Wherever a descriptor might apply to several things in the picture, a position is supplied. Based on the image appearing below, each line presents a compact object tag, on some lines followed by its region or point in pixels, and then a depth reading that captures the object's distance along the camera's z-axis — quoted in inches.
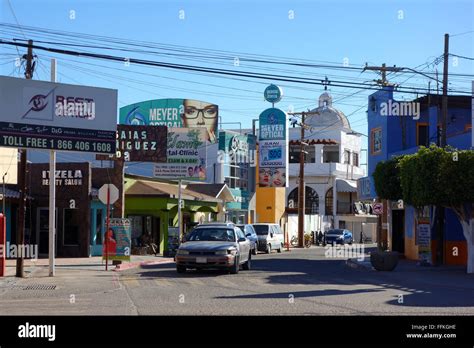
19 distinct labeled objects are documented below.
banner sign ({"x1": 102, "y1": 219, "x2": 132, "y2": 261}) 998.4
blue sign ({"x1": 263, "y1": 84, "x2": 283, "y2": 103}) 2076.8
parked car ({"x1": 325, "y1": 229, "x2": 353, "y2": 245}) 2361.0
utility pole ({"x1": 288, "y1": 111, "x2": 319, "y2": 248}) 2091.5
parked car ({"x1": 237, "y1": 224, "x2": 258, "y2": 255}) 1415.8
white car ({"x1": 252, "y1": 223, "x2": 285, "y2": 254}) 1625.2
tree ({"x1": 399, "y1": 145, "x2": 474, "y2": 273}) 948.0
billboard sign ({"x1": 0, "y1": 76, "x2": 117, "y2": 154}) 856.9
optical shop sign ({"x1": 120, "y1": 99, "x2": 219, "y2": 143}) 1843.0
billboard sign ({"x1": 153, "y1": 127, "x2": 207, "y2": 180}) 1414.9
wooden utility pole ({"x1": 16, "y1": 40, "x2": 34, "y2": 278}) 836.6
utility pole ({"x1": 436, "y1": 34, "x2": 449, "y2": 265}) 1104.8
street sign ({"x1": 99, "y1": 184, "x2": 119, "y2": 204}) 958.4
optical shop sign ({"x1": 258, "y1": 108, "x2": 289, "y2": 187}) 1974.7
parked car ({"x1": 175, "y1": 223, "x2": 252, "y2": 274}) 876.0
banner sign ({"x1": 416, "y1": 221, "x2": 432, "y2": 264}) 1156.5
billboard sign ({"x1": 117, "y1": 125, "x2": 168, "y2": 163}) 1262.3
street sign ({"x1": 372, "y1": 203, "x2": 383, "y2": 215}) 1245.1
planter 1013.2
